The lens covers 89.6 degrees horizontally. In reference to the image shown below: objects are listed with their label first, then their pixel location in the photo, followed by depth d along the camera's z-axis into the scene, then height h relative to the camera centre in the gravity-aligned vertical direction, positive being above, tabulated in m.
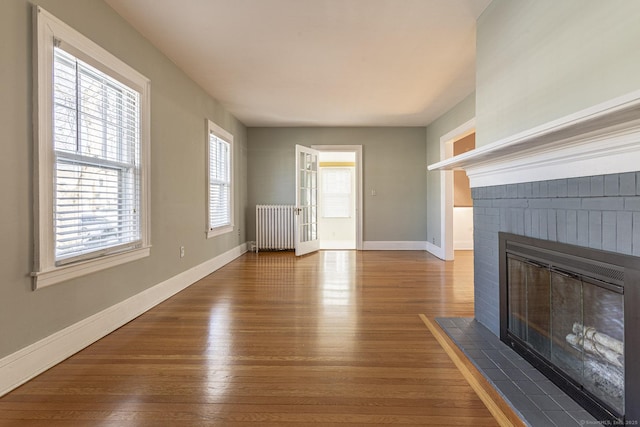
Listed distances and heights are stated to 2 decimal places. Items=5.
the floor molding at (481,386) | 1.48 -0.94
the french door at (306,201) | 5.95 +0.23
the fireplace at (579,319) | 1.31 -0.54
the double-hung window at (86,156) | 1.90 +0.41
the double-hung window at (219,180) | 4.60 +0.52
